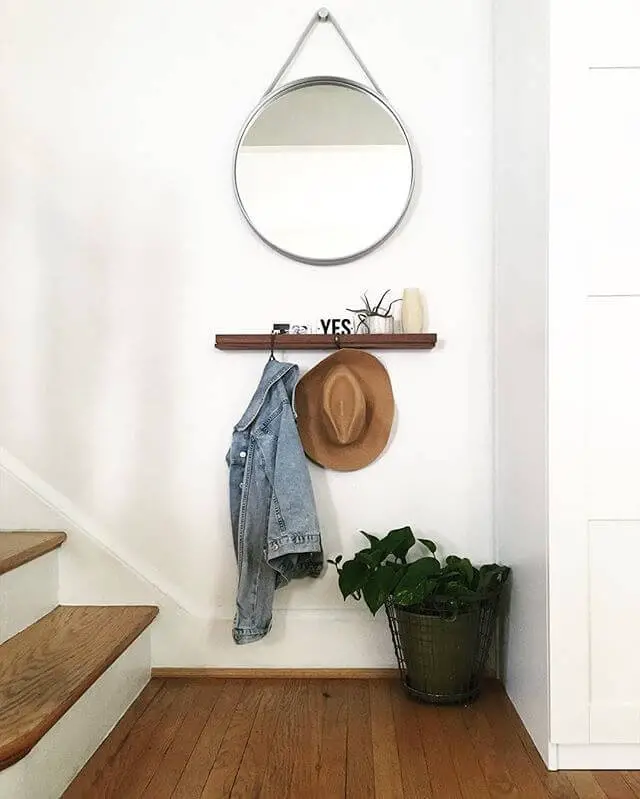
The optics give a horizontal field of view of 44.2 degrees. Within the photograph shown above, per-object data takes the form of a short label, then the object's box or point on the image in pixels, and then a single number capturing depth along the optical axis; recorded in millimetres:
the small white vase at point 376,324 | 2234
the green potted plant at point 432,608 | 1981
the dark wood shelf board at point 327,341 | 2209
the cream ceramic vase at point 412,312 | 2229
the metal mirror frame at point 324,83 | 2256
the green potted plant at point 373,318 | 2236
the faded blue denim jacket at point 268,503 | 2121
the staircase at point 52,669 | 1446
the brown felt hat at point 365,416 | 2254
